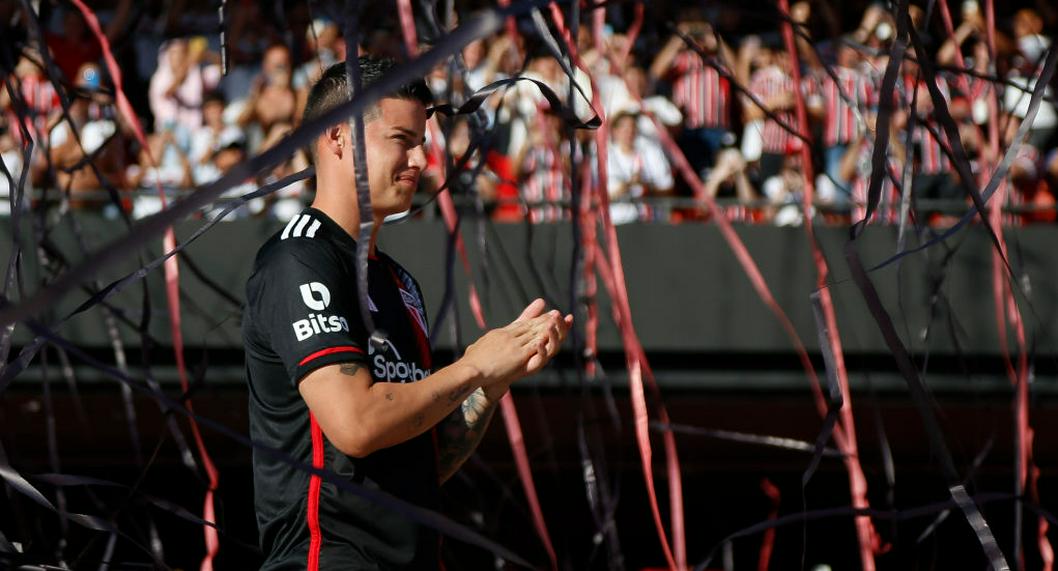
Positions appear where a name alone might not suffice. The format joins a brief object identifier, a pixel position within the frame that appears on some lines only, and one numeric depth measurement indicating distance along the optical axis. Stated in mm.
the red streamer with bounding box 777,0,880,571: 5734
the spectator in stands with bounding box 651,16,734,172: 15031
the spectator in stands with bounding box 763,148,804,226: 13695
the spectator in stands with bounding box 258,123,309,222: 12391
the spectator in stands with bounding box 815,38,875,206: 13758
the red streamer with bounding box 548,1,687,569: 4844
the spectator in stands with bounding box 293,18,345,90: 12457
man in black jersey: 3789
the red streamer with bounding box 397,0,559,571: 4395
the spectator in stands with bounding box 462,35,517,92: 13141
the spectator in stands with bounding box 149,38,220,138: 14195
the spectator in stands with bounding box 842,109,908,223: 12348
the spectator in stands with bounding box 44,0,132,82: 14242
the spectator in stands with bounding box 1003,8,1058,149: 14031
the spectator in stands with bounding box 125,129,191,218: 13328
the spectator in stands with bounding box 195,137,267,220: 13156
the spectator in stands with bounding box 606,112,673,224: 13453
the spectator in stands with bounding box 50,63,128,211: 12766
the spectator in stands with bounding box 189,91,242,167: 13672
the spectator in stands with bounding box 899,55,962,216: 13305
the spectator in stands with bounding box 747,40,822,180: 14125
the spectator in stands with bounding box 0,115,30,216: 12526
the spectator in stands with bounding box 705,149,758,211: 13914
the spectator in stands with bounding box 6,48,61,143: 12969
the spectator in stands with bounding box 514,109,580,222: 13102
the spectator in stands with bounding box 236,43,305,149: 13656
